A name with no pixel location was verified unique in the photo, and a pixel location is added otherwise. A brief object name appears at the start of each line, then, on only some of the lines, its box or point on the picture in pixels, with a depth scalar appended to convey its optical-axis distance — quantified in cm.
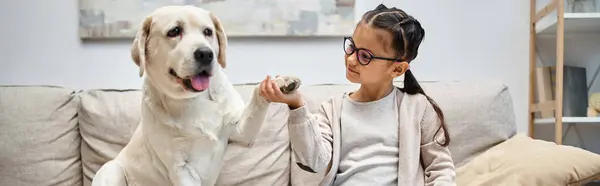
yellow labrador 121
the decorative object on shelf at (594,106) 191
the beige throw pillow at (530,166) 138
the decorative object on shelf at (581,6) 194
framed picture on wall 203
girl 122
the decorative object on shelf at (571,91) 192
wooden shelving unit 183
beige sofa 173
